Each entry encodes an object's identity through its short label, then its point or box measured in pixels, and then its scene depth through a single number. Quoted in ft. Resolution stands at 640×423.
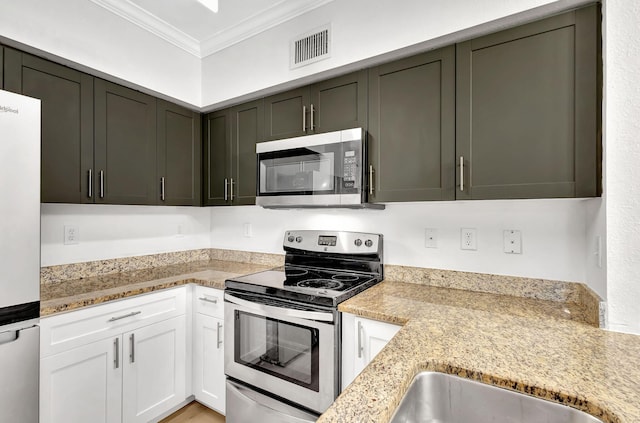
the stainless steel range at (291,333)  4.97
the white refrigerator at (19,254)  4.04
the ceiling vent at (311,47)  6.29
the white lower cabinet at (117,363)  4.95
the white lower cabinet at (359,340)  4.54
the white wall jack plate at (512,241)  5.30
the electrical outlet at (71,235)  6.64
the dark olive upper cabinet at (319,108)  5.97
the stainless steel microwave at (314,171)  5.75
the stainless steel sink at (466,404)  2.59
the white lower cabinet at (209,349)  6.51
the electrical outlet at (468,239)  5.69
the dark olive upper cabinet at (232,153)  7.45
